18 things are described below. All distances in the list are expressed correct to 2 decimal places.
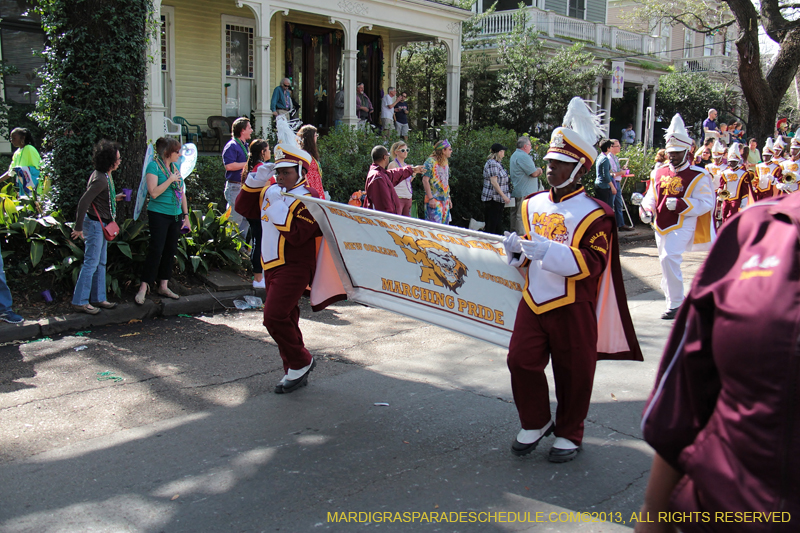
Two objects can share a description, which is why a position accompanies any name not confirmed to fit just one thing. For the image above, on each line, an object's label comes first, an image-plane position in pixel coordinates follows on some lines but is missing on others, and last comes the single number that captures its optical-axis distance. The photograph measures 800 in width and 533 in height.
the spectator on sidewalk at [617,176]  14.02
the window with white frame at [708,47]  41.81
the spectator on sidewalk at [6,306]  6.74
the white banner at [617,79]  16.43
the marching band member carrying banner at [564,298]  3.96
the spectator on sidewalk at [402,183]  9.84
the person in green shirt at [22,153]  9.94
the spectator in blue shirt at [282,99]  15.57
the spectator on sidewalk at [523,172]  11.87
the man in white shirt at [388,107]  18.80
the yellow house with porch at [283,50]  15.73
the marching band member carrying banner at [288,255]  5.16
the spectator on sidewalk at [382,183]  8.74
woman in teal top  7.73
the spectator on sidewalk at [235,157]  9.41
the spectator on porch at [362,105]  17.83
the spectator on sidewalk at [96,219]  7.13
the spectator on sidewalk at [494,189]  11.70
